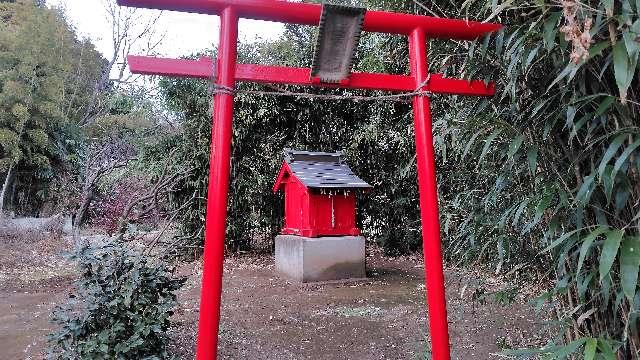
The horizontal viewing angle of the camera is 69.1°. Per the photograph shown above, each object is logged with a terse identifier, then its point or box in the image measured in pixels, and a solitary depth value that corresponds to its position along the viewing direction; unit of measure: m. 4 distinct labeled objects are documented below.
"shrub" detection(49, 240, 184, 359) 2.60
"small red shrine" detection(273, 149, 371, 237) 6.29
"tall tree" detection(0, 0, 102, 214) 9.90
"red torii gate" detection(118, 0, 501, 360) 1.87
